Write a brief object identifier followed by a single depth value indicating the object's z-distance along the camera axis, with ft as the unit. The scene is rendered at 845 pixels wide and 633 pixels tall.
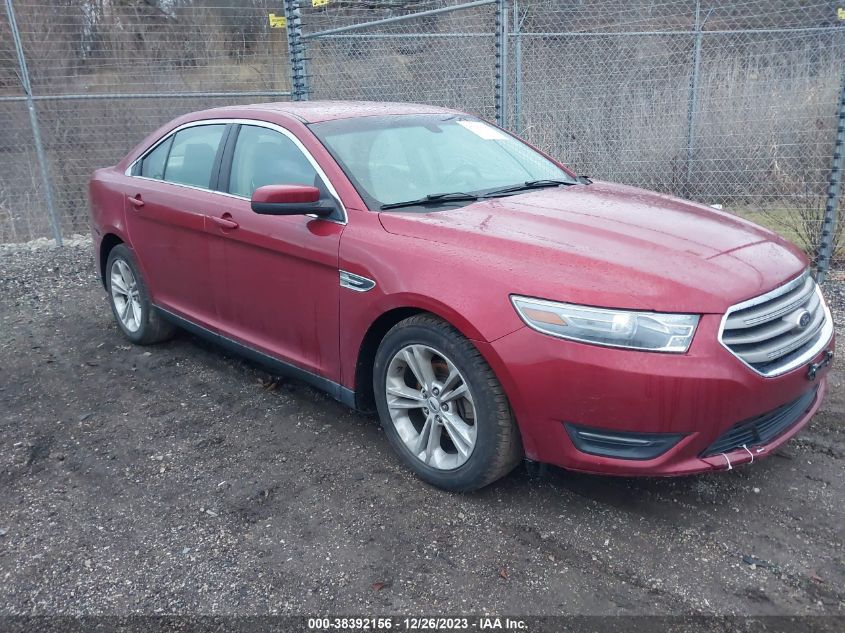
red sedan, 8.47
